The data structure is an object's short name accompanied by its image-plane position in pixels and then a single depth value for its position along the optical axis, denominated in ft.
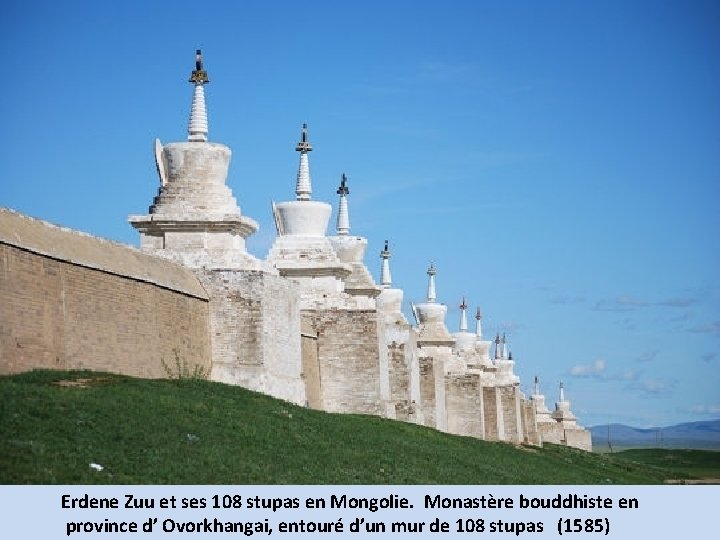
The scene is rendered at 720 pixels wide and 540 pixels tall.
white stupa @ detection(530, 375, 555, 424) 322.34
